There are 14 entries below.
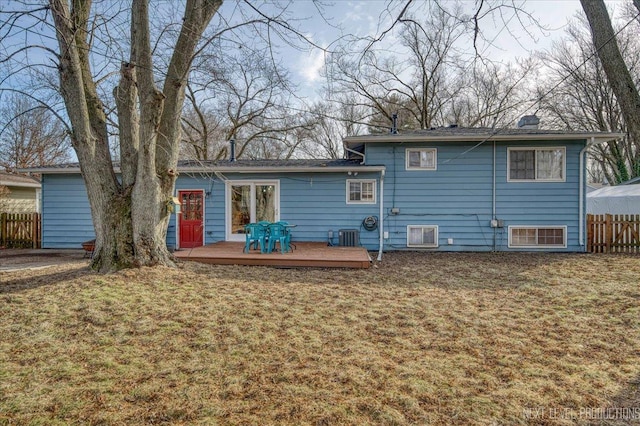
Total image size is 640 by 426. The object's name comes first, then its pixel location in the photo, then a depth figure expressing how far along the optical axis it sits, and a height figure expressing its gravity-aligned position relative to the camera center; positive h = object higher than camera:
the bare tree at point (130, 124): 5.60 +1.65
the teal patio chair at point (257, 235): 7.98 -0.37
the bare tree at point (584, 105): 19.08 +6.91
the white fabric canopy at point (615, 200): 13.42 +0.90
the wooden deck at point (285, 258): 7.24 -0.84
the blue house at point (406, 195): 9.48 +0.73
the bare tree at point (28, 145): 18.84 +4.33
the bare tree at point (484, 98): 16.64 +6.82
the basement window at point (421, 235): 9.84 -0.43
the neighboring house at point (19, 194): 13.75 +1.06
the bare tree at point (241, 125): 18.56 +5.53
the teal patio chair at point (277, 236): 7.98 -0.40
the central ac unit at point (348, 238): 9.60 -0.52
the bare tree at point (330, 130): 21.41 +6.06
